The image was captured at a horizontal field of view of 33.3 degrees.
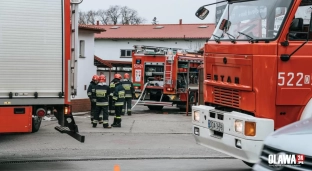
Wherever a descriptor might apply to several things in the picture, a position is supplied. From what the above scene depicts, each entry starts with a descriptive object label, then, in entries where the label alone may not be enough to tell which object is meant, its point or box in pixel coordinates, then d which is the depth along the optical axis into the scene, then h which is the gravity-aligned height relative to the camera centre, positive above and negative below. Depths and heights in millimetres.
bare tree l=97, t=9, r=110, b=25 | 82656 +8106
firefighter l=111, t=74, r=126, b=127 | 15758 -1004
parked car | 4551 -708
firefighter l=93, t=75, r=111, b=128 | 15539 -876
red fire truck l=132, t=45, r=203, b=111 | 22500 -315
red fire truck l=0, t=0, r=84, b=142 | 8883 +103
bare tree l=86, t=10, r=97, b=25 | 82319 +8243
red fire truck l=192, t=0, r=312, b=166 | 7348 -109
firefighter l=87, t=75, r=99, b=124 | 17141 -801
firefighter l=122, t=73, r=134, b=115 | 20109 -906
